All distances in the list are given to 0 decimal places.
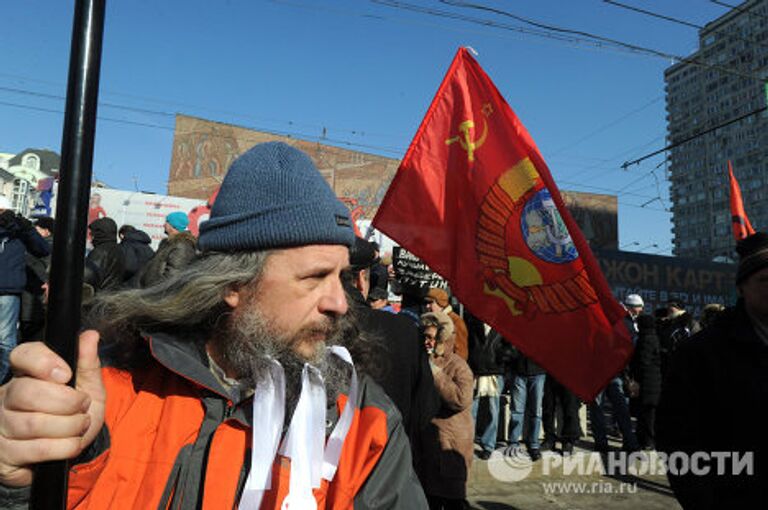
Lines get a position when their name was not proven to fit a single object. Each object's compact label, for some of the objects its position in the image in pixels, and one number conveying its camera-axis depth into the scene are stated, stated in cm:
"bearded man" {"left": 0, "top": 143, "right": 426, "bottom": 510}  98
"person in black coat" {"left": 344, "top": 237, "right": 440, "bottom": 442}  268
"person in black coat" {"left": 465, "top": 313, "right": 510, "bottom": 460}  646
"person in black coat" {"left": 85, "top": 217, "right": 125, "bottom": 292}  470
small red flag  598
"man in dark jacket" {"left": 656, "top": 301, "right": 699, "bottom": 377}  734
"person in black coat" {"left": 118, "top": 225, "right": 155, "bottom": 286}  511
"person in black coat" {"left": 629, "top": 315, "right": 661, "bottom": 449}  707
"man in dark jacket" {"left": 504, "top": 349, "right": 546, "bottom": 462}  659
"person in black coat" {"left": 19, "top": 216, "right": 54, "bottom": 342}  554
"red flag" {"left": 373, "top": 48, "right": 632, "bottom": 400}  294
